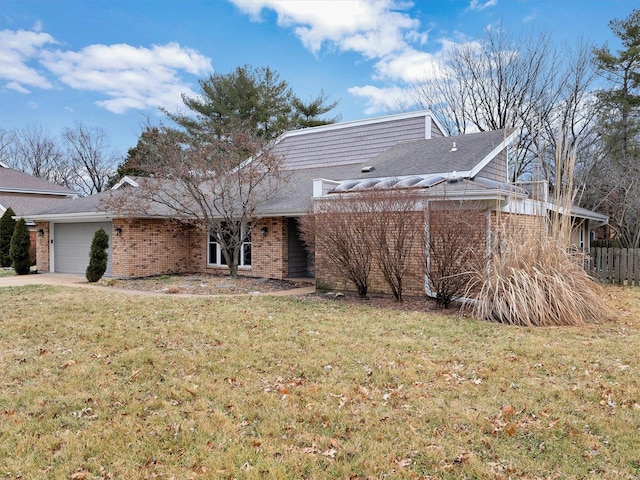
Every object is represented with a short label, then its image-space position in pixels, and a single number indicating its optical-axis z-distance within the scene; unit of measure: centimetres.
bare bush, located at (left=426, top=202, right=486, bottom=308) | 861
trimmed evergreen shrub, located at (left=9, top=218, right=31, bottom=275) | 1681
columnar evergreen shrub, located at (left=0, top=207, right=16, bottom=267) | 1962
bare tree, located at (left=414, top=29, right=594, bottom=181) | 2197
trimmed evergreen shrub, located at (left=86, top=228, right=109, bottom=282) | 1346
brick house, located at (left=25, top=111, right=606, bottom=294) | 1281
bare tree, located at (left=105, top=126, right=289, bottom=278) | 1369
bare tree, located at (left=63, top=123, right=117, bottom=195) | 3653
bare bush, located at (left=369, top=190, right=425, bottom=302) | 928
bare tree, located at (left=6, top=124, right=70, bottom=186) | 3706
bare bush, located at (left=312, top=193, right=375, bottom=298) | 966
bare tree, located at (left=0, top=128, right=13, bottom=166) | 3641
